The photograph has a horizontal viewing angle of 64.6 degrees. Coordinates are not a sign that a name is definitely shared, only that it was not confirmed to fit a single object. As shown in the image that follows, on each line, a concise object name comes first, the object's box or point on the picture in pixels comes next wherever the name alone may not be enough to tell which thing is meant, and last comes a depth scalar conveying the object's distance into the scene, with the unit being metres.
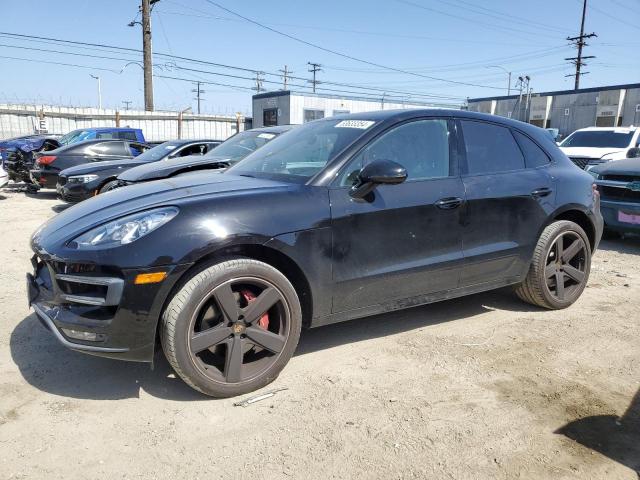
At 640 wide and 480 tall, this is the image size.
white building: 38.75
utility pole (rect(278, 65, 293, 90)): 63.81
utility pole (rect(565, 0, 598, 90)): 45.28
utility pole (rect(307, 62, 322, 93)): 68.31
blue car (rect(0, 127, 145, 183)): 12.49
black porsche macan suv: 2.68
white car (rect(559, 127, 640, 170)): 11.02
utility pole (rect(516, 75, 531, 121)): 39.09
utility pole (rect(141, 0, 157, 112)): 23.44
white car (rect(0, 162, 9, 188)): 10.69
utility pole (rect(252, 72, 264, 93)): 64.44
